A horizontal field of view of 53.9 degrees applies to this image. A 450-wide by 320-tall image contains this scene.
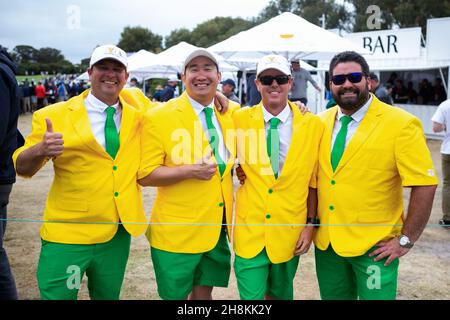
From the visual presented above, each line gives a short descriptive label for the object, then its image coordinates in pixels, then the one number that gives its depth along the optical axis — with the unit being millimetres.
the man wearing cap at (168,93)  12776
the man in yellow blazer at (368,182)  2699
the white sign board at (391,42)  15086
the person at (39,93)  24438
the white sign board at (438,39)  13383
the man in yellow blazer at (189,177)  2926
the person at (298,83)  9281
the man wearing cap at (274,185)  2951
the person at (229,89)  9852
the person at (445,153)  6453
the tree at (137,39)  43188
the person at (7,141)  3057
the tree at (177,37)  63391
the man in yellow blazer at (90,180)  2834
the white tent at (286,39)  7723
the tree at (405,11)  33188
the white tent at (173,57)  12344
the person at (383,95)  9180
